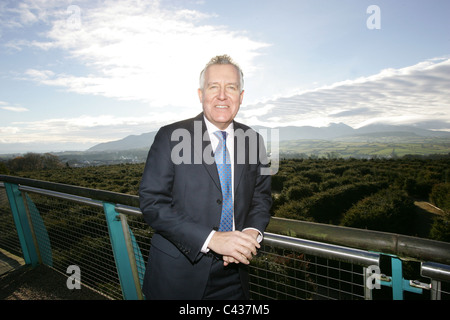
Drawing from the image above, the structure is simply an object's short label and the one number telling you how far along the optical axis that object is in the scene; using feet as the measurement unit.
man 4.38
